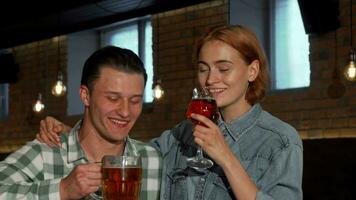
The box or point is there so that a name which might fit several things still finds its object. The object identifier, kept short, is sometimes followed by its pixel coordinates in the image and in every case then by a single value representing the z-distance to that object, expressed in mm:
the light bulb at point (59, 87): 6629
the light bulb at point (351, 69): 4850
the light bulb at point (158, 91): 5957
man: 1978
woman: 1909
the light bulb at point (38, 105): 7160
